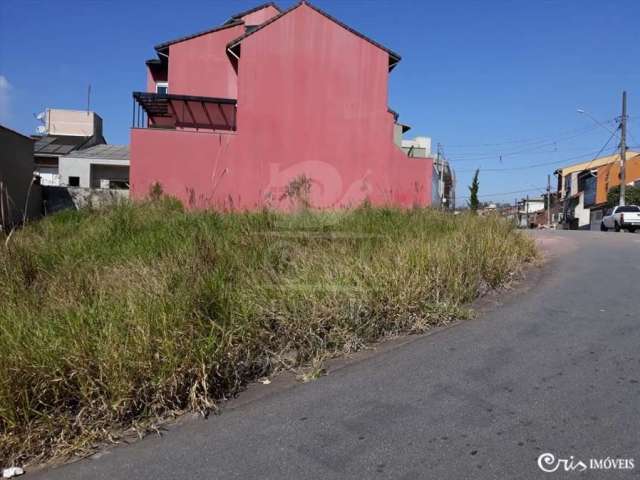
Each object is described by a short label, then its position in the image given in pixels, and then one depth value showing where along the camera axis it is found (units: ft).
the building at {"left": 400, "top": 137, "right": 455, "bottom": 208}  71.77
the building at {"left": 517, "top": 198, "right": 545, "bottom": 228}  260.25
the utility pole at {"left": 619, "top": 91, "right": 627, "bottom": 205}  116.37
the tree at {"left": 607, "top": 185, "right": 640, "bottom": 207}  131.85
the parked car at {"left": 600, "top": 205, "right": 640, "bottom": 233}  91.04
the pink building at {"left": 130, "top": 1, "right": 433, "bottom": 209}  57.06
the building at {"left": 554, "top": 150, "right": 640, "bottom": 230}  163.73
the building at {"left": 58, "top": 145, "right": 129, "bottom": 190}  97.76
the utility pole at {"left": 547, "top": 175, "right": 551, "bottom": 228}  219.00
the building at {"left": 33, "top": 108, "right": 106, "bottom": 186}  123.44
